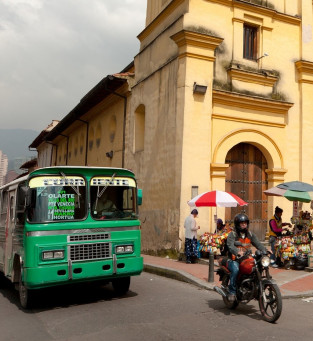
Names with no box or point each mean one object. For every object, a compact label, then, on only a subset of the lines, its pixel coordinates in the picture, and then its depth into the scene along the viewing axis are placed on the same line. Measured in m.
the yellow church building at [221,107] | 12.79
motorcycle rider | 6.35
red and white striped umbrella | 10.84
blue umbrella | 10.47
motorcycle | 5.86
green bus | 6.68
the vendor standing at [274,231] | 10.95
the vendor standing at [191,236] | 11.55
